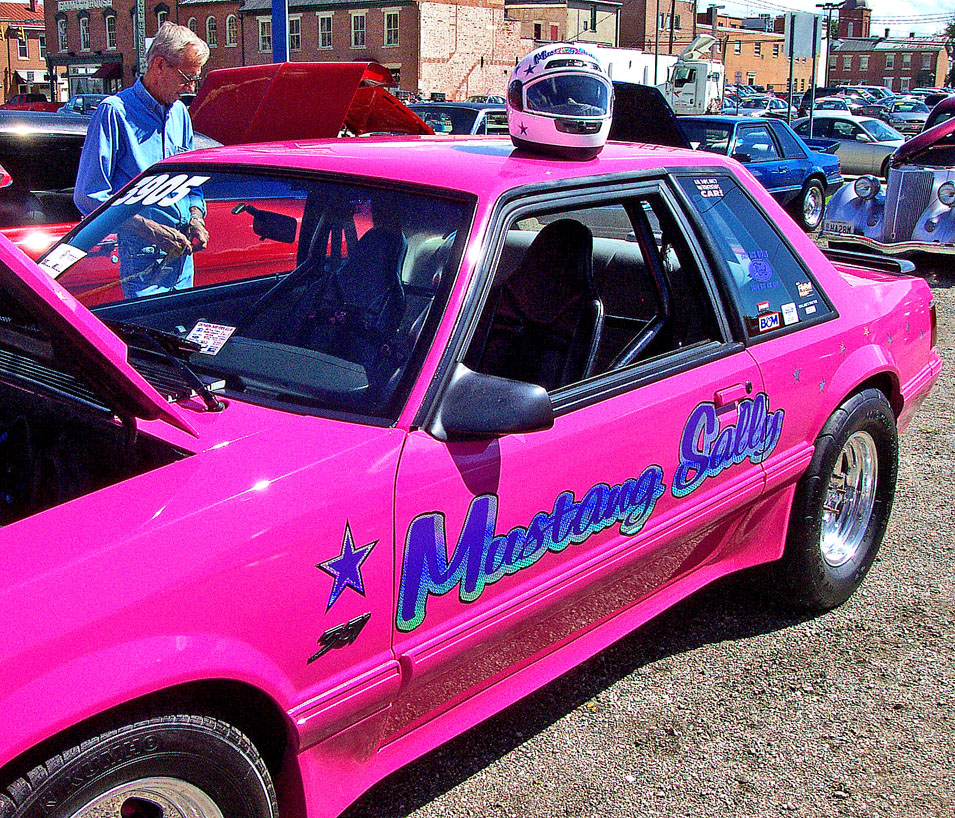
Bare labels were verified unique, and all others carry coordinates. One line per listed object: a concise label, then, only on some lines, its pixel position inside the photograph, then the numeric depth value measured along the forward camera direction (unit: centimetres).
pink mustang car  167
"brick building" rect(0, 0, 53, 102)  7156
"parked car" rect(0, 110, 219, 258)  529
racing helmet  271
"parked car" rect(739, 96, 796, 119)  4008
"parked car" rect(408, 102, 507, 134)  1368
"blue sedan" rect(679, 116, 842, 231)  1289
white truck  2433
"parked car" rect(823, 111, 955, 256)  1048
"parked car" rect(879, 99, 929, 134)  3297
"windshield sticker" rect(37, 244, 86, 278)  286
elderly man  415
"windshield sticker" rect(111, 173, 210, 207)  284
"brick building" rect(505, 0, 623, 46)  7075
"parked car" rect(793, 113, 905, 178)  1925
